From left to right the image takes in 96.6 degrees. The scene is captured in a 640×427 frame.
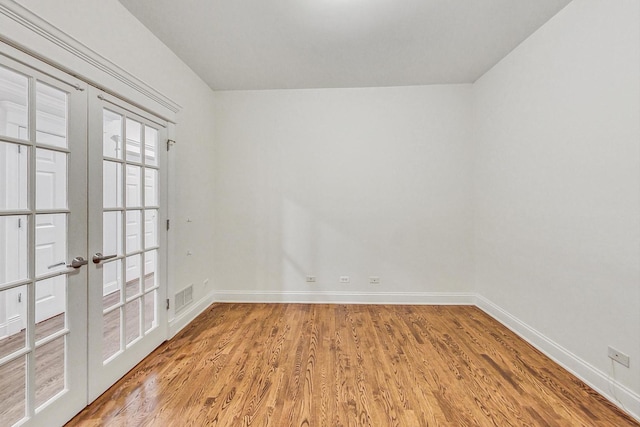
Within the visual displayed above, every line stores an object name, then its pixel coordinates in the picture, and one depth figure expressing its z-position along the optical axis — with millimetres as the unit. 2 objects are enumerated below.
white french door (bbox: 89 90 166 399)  1950
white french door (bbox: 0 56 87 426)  1466
